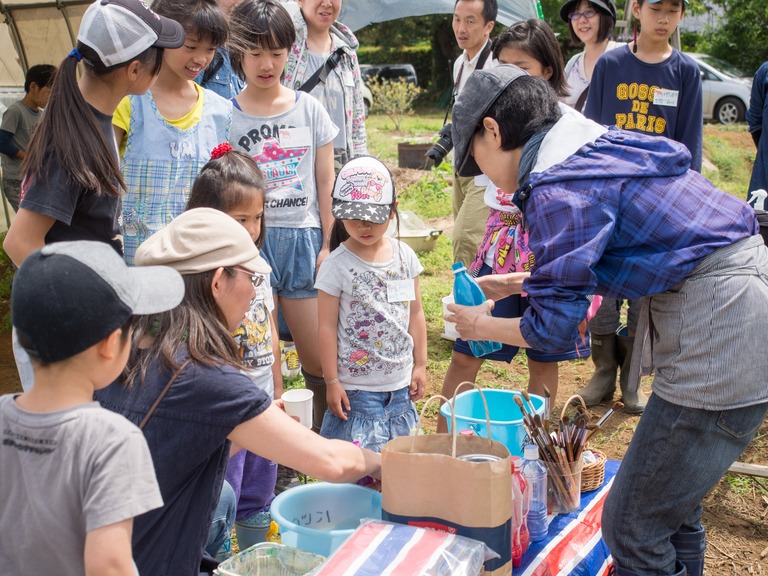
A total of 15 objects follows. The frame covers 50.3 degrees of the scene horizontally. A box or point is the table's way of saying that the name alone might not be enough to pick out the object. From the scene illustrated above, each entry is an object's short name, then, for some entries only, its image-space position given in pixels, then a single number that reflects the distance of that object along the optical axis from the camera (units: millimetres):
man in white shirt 4590
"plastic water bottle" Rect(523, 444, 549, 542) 2531
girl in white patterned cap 3188
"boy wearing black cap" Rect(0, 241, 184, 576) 1461
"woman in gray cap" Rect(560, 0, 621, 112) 5160
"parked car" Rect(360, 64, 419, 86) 25828
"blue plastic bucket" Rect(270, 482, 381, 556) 2459
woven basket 2861
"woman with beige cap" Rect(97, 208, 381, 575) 1881
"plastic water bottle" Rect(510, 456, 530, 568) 2379
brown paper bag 2037
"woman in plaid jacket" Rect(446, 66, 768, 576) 2072
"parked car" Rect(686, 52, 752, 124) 18641
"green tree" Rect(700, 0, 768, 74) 24266
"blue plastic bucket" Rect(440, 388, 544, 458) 2930
